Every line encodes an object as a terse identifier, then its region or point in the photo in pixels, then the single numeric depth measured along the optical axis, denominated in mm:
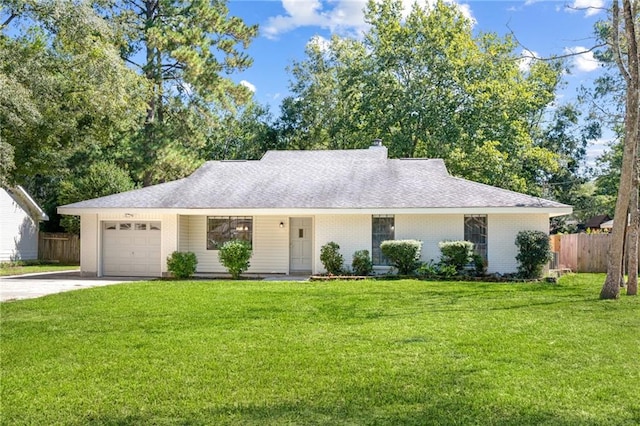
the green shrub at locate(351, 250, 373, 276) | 17359
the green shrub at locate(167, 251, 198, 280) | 17672
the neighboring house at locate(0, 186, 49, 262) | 26812
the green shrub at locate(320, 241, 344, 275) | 17531
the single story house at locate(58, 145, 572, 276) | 17344
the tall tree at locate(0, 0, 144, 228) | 14797
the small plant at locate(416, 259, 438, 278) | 16750
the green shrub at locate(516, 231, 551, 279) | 16422
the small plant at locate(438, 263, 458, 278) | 16516
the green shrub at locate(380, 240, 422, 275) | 16859
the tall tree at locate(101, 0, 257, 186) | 27109
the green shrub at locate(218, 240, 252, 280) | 17391
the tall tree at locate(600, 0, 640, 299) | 12188
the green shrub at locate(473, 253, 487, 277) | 16984
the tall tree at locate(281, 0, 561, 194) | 28109
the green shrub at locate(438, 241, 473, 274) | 16703
